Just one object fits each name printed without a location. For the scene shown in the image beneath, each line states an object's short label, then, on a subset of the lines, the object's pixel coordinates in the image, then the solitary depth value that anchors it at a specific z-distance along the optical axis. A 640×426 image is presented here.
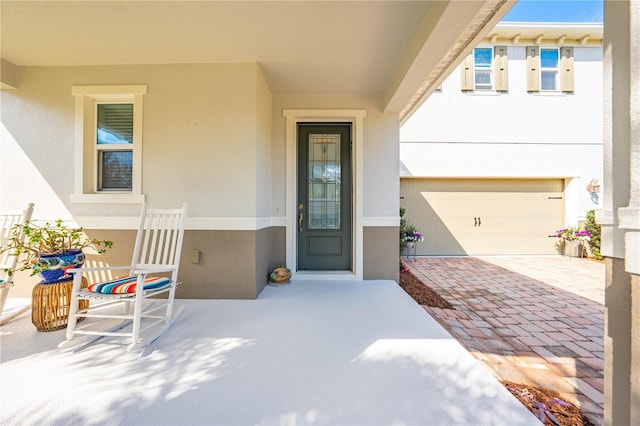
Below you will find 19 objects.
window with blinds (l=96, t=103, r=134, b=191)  3.24
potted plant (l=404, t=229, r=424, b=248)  6.28
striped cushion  2.05
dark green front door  4.12
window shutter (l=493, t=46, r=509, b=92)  6.94
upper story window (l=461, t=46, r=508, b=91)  6.89
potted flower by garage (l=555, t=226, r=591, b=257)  6.32
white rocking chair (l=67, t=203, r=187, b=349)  2.02
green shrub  6.25
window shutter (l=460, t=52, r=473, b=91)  6.85
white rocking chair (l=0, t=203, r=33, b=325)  2.26
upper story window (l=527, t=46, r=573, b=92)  6.95
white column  1.08
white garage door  6.78
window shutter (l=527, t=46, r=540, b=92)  6.95
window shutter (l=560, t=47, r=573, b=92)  6.95
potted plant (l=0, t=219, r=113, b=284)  2.24
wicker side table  2.23
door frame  3.85
